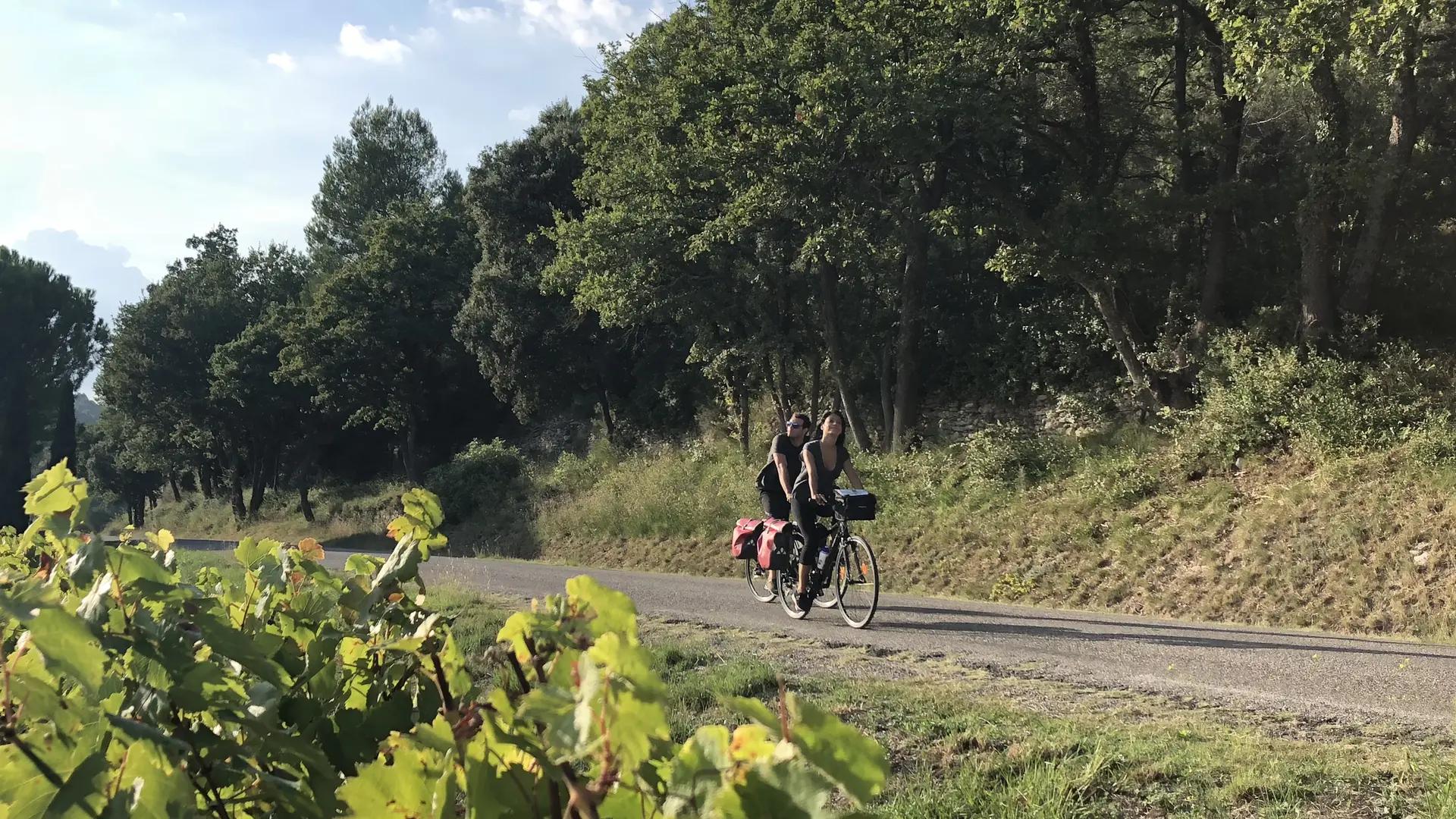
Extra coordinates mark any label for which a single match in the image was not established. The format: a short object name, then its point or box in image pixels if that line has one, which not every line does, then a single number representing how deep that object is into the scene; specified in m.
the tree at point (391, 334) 36.62
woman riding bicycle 8.62
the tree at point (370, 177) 63.66
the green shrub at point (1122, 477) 13.47
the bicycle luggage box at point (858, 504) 8.57
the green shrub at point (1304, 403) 11.83
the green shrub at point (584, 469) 28.55
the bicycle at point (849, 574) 8.45
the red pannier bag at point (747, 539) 9.98
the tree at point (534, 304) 31.58
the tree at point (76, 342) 55.57
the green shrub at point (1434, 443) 10.67
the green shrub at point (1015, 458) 15.37
